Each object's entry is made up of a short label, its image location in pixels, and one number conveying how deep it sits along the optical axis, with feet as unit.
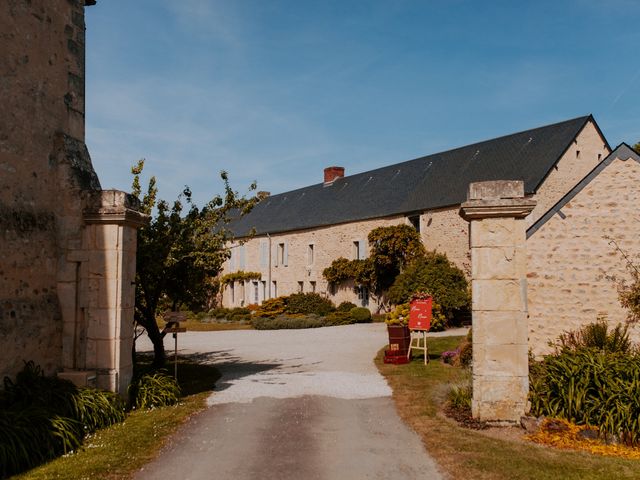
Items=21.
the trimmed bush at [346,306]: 88.84
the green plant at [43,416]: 18.21
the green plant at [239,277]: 114.83
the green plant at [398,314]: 66.12
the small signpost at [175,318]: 33.14
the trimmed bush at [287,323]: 78.43
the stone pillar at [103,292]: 25.12
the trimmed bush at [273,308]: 90.99
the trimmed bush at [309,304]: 91.61
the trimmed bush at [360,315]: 81.82
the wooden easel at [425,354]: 40.52
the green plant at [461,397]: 25.64
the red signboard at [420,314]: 42.22
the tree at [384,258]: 81.66
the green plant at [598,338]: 27.96
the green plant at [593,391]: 20.83
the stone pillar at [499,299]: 23.18
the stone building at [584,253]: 33.35
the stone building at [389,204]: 71.26
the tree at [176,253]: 32.89
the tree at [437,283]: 69.87
